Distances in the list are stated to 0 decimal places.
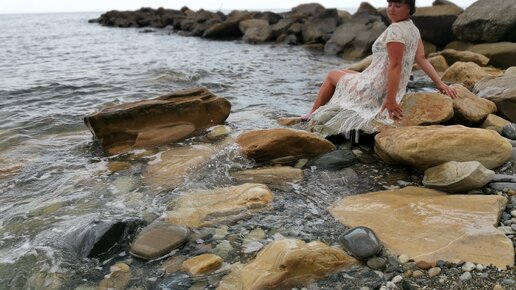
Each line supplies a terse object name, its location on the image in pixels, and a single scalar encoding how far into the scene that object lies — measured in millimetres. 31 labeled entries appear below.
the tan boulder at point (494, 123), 4685
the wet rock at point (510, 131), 4512
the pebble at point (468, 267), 2490
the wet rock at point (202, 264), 2714
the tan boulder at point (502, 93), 5039
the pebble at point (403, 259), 2654
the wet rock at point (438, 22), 13273
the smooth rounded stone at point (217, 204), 3383
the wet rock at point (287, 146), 4547
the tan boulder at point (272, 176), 4074
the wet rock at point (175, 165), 4227
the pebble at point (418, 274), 2516
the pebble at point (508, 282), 2316
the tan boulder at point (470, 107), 4734
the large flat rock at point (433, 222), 2646
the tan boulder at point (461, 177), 3465
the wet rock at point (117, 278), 2628
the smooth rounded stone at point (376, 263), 2643
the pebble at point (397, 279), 2488
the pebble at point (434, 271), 2502
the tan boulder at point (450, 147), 3777
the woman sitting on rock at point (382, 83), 4441
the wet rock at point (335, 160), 4367
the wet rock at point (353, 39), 15242
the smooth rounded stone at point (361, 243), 2727
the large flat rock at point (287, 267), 2512
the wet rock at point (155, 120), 5199
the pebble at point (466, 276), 2420
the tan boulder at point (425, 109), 4543
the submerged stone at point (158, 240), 2914
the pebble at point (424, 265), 2568
